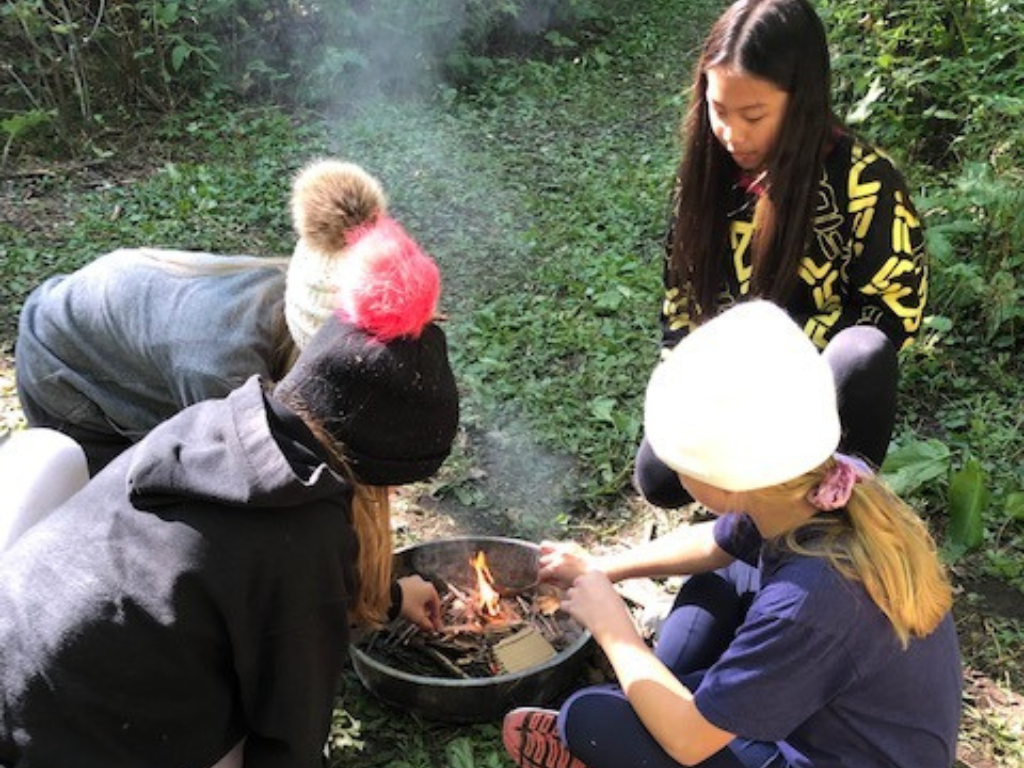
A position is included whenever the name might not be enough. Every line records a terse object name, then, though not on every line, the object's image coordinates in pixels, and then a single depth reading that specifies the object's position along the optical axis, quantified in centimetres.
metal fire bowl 245
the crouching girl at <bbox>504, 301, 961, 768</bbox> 176
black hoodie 171
